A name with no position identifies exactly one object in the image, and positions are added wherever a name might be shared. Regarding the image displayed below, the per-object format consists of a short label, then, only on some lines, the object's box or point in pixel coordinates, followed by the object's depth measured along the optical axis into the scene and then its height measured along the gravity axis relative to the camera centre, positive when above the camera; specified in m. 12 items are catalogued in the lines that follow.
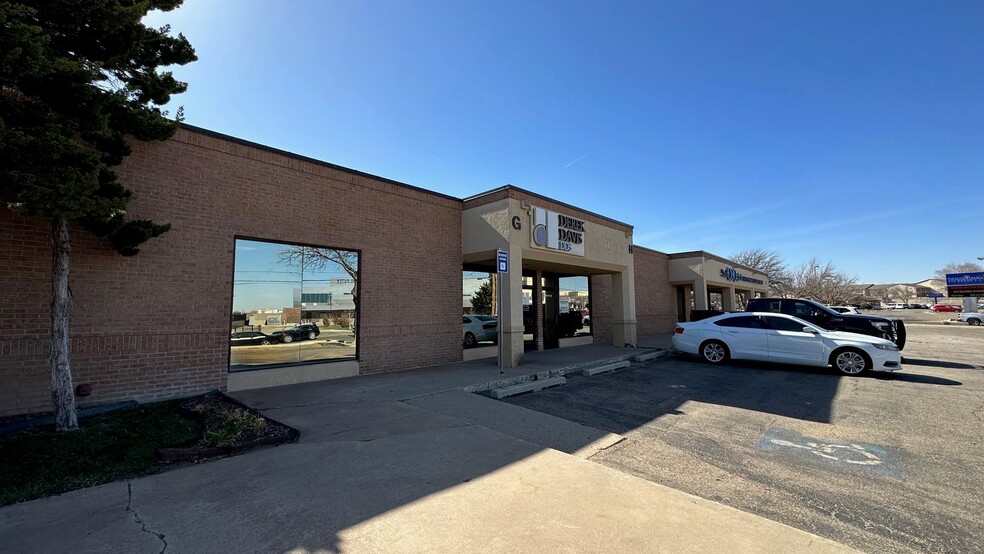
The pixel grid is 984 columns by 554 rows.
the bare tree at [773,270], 53.25 +4.77
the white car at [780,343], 9.95 -0.96
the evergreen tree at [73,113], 4.38 +2.50
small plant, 4.95 -1.45
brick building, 6.56 +0.83
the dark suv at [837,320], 11.99 -0.40
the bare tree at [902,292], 108.12 +3.53
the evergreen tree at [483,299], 13.41 +0.34
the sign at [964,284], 49.75 +2.53
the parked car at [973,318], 35.46 -1.10
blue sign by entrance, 9.30 +1.08
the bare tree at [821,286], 52.38 +2.60
